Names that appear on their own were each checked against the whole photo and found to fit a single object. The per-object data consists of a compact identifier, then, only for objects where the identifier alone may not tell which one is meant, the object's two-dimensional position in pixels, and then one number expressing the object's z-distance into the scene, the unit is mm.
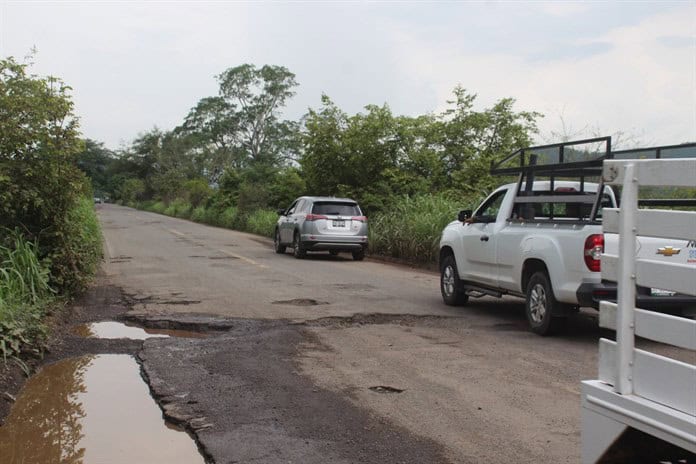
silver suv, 18688
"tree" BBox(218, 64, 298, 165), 68500
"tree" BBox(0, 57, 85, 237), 9227
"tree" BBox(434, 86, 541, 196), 22484
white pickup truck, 7516
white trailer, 2443
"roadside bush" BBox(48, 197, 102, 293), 9945
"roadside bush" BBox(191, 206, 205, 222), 46819
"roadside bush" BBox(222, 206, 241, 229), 38031
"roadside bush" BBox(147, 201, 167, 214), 65562
